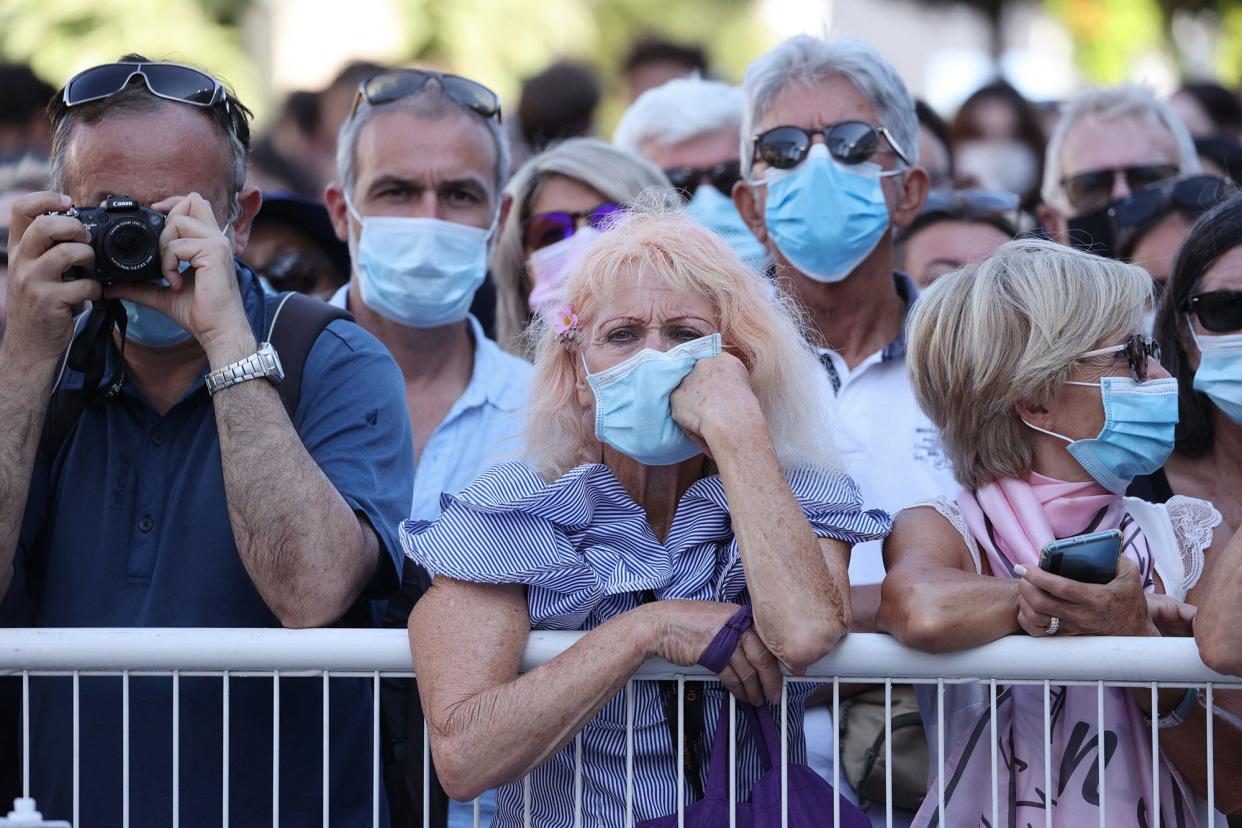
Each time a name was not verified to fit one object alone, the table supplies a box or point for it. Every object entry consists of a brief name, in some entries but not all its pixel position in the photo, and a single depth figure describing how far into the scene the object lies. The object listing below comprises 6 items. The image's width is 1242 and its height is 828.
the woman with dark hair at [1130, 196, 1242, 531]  7.42
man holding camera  6.26
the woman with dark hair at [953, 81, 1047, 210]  15.50
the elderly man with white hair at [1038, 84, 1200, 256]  11.02
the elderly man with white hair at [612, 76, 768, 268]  10.67
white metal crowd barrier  5.85
